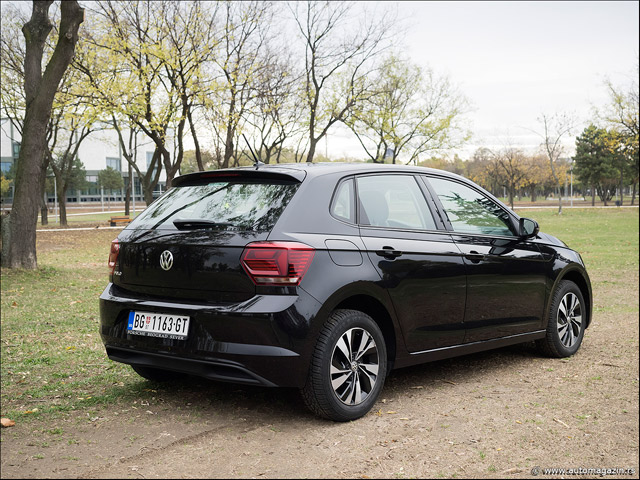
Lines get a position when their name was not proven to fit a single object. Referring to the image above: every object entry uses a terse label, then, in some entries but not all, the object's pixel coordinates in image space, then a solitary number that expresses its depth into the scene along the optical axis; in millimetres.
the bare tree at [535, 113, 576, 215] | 51453
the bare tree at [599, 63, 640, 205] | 40875
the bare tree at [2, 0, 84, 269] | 12844
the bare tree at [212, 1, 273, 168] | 27672
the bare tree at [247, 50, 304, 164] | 29016
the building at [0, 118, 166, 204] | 87475
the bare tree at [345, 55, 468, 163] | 41844
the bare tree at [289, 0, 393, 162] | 31125
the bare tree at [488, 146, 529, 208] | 72100
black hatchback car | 4168
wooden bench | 33700
